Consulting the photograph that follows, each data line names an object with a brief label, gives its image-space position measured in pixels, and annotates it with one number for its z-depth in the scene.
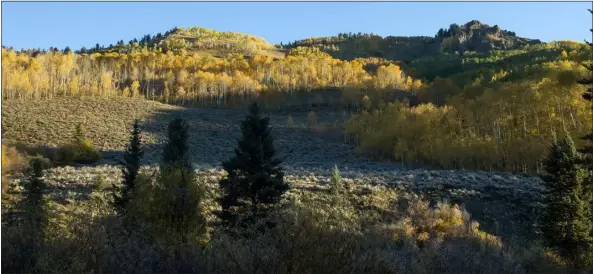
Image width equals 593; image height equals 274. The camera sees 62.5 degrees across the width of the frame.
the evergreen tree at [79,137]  66.68
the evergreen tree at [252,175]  24.20
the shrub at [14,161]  44.21
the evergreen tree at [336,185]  40.16
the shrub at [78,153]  63.97
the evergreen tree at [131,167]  28.95
